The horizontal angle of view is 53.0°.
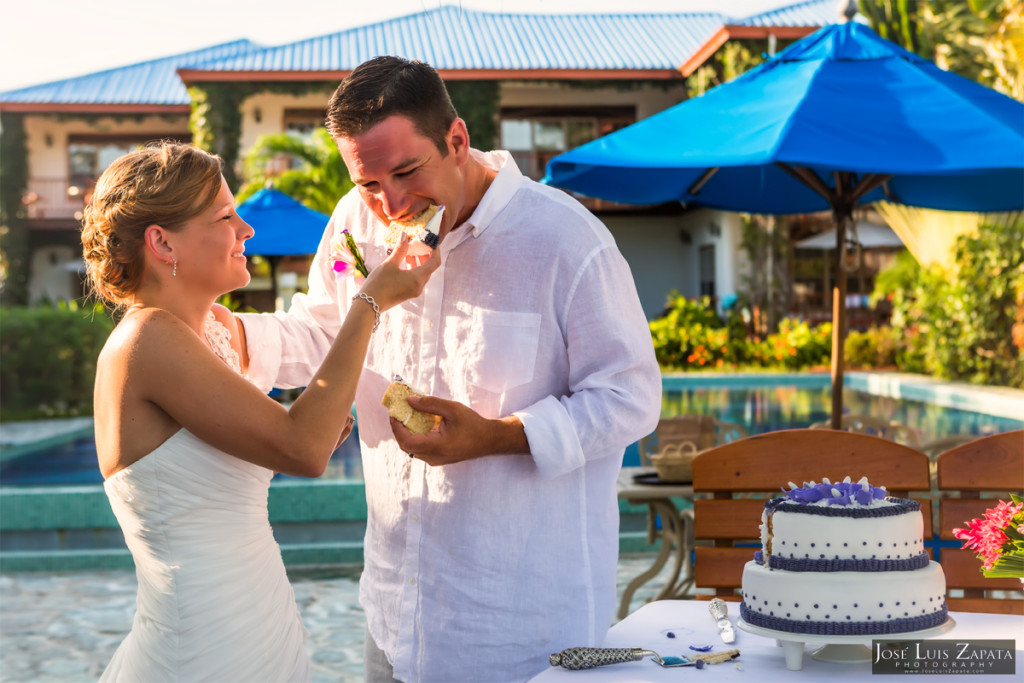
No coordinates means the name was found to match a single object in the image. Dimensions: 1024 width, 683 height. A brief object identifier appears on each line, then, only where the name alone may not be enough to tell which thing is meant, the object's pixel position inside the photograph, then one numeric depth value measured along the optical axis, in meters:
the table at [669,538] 4.45
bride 1.73
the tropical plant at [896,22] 15.64
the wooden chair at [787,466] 2.43
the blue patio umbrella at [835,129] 3.72
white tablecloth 1.59
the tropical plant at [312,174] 16.80
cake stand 1.55
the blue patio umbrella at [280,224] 9.84
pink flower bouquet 1.55
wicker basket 4.48
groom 1.82
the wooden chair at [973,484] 2.40
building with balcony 21.12
